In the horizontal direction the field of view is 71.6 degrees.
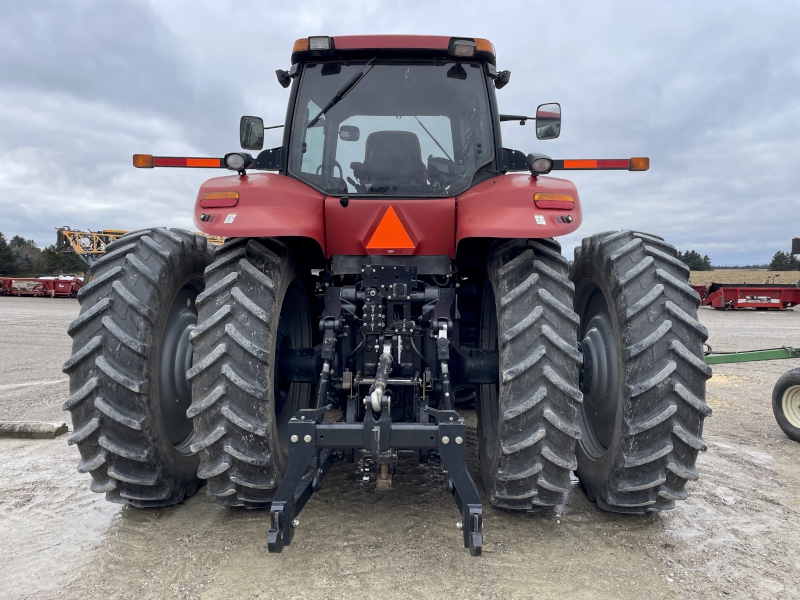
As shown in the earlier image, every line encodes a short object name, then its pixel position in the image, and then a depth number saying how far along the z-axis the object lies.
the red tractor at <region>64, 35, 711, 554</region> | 2.61
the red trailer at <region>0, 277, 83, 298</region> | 26.19
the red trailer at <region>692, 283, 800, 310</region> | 20.25
